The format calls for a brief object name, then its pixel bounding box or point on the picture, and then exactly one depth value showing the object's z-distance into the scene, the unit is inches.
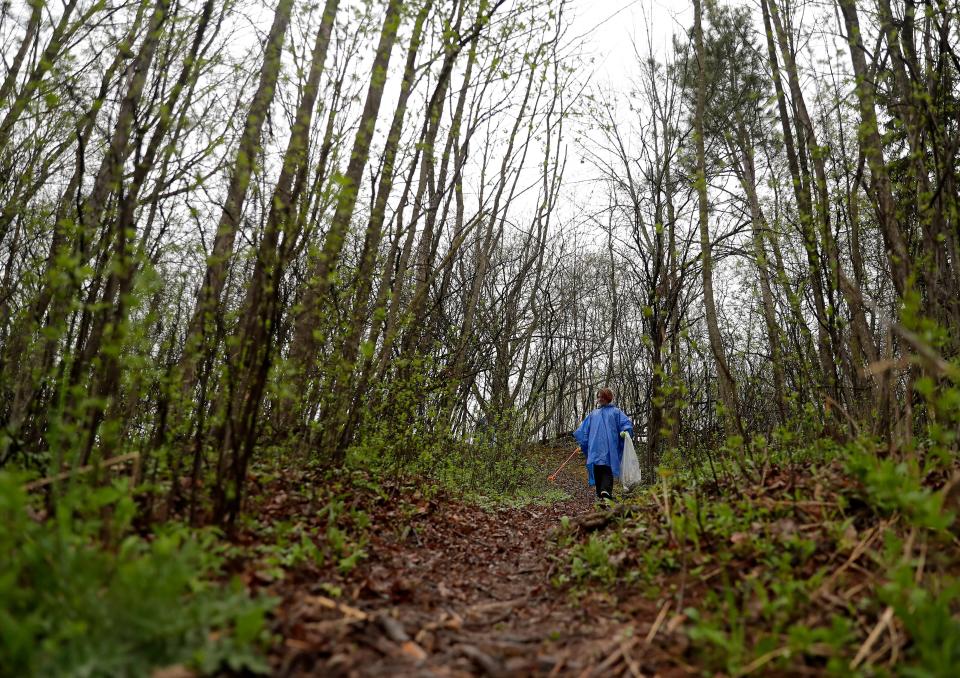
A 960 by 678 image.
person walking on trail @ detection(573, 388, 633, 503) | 289.1
